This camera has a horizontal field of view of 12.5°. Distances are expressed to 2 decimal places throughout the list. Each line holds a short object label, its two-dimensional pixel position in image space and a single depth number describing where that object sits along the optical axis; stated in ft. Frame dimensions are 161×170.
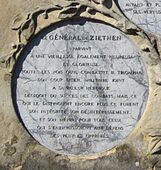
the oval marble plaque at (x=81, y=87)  19.25
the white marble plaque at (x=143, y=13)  19.21
